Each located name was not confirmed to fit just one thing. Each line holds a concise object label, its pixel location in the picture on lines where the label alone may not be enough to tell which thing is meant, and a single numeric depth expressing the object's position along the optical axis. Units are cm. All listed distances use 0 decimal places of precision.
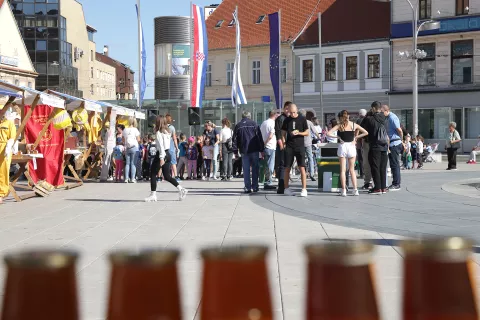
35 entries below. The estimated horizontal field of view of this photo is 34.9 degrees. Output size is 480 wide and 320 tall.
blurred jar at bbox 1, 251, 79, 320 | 229
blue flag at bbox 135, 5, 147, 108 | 3216
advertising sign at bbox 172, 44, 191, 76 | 4319
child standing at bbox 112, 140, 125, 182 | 2270
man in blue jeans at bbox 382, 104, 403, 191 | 1631
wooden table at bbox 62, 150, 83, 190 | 1978
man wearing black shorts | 1540
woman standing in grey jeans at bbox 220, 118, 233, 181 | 2238
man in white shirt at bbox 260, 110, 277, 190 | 1761
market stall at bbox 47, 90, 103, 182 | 2028
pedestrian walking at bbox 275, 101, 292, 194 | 1563
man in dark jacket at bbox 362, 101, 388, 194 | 1545
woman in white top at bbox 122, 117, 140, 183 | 2164
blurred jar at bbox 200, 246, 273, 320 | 238
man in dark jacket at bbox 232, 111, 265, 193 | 1642
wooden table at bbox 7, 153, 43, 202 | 1507
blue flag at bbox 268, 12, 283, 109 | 3066
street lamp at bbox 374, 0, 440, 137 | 3897
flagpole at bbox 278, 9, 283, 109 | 3049
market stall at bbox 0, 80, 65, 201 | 1535
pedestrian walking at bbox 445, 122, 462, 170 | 2769
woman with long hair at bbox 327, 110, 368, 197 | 1503
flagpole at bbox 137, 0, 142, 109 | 3254
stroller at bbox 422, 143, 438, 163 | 3750
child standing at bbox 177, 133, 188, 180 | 2425
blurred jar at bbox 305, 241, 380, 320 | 234
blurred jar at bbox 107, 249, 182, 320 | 237
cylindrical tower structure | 4256
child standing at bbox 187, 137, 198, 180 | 2376
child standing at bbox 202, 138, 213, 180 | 2343
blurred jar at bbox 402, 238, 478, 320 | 240
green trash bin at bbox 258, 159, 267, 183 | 1900
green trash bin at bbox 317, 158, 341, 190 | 1658
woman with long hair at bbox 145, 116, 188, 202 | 1463
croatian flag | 2750
